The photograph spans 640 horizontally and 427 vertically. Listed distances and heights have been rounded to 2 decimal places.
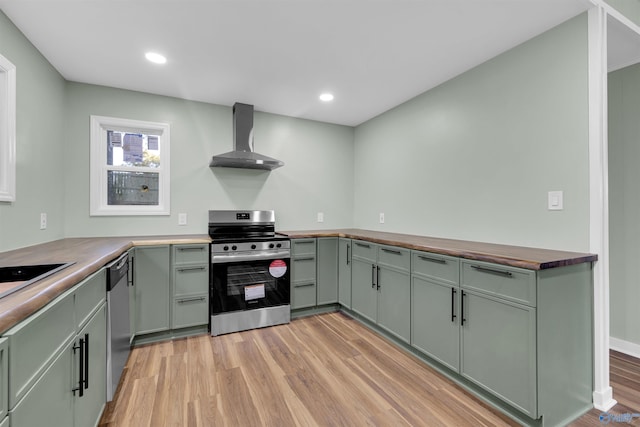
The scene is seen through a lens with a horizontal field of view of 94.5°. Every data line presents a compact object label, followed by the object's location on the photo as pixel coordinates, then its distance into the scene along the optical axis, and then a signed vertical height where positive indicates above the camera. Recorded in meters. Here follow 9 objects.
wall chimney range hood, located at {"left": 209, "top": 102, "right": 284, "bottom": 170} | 3.29 +0.85
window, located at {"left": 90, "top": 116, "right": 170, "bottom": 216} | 2.97 +0.50
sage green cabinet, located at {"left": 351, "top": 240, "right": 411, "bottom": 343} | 2.50 -0.67
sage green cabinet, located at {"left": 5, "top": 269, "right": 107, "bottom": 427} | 0.86 -0.54
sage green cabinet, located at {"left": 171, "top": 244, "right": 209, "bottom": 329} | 2.75 -0.67
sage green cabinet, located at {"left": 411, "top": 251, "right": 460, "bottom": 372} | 2.04 -0.68
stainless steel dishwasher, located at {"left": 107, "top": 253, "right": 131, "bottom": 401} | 1.77 -0.71
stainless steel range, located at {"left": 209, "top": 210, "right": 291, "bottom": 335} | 2.86 -0.68
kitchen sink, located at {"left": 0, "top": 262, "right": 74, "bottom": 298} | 1.42 -0.28
